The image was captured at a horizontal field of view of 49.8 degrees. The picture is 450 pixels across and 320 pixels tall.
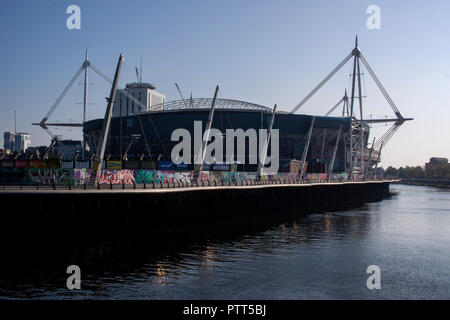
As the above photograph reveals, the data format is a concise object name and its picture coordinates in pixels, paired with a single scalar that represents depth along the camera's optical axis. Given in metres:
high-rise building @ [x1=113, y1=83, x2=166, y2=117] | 186.57
